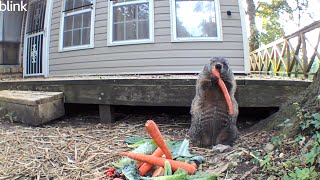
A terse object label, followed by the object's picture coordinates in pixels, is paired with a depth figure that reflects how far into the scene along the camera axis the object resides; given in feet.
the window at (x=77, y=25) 17.41
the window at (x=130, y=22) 15.62
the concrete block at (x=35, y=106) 9.22
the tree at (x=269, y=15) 37.94
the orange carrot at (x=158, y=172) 4.87
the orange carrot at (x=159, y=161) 4.92
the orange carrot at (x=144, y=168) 4.98
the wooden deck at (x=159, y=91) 8.05
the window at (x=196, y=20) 15.00
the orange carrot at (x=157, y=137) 4.89
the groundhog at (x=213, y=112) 6.00
